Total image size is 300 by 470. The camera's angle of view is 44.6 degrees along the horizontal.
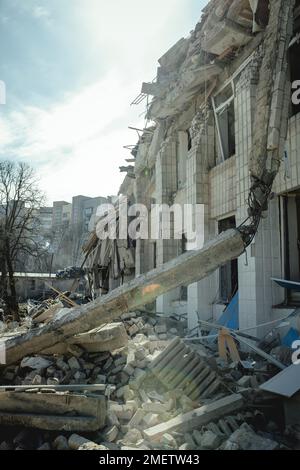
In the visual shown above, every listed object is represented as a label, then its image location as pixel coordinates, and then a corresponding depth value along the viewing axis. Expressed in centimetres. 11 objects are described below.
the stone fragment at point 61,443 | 404
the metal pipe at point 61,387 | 473
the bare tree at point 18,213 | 2238
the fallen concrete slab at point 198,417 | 418
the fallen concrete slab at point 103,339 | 598
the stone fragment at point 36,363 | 568
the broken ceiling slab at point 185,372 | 511
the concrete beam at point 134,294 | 543
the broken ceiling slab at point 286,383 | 405
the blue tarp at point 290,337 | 587
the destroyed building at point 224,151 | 681
